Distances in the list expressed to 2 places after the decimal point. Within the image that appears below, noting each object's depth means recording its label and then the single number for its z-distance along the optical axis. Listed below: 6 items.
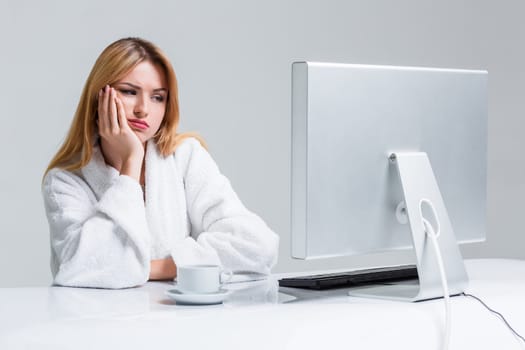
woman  3.07
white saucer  2.71
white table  2.50
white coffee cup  2.76
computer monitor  2.70
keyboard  2.94
